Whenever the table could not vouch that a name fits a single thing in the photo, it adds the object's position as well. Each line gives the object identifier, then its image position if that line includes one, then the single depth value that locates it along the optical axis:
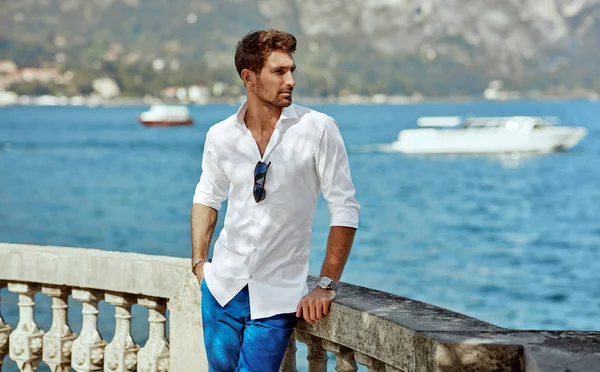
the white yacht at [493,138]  99.00
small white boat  171.25
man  4.07
